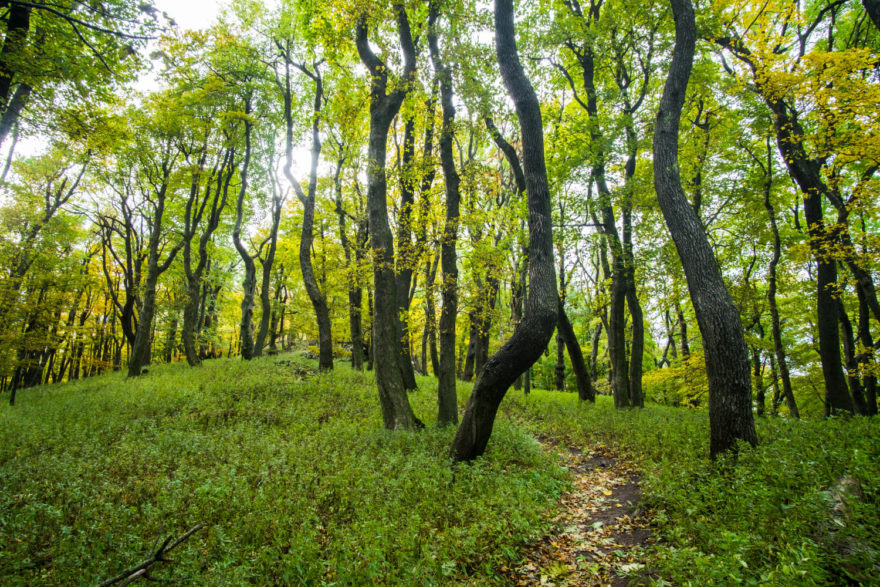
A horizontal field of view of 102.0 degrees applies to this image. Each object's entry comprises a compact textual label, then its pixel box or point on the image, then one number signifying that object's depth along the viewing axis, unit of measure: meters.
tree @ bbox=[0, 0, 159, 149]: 6.10
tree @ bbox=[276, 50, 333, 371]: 14.76
